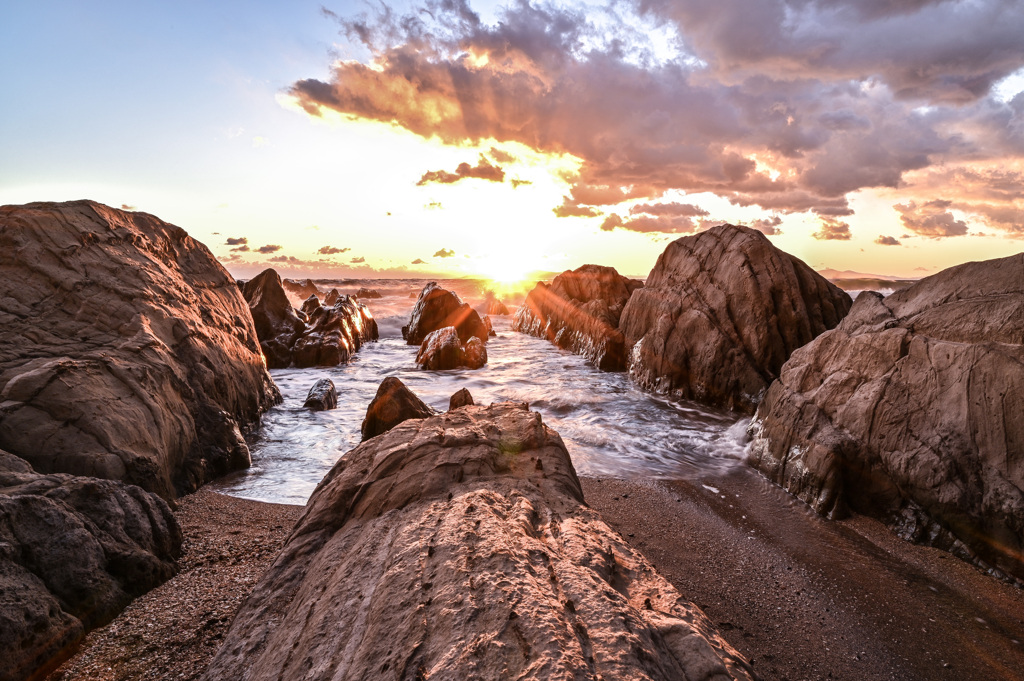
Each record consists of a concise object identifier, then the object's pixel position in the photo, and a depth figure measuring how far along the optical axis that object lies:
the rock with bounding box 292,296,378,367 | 13.62
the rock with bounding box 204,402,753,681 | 1.71
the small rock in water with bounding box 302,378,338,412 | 8.82
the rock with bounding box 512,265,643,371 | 14.04
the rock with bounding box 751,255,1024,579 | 3.99
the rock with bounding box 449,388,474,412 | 7.00
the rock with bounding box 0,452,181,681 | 2.38
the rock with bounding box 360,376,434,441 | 6.65
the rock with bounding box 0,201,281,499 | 3.94
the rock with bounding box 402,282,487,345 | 18.30
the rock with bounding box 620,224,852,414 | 9.11
